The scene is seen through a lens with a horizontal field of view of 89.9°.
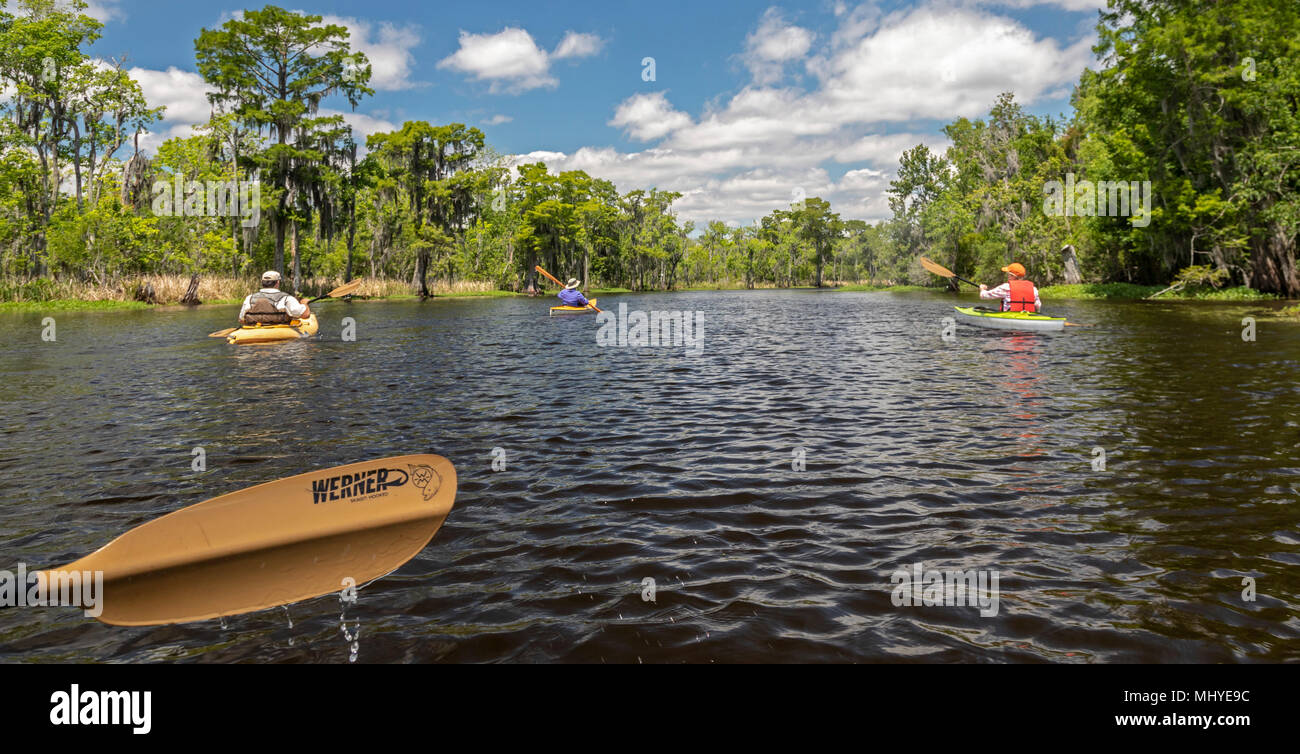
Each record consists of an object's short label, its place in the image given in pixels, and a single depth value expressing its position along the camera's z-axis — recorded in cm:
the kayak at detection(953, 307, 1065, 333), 2109
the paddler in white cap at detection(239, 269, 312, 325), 2095
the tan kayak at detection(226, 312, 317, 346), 2030
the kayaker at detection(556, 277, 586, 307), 3647
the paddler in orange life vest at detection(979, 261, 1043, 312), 2236
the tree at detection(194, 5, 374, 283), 4706
